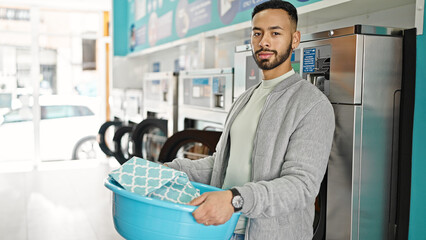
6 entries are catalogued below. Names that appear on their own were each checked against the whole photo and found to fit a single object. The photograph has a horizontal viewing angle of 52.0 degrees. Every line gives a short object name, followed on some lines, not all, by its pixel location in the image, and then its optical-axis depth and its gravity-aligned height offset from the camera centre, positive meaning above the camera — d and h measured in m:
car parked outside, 7.39 -0.75
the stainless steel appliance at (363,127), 1.70 -0.15
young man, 1.27 -0.19
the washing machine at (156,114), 4.11 -0.26
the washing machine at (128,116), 5.00 -0.35
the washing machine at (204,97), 3.14 -0.06
